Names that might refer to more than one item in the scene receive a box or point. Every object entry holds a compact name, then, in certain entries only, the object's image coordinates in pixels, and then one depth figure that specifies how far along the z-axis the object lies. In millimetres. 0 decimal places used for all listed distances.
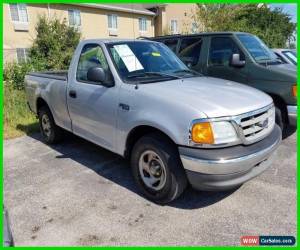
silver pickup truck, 3113
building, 20500
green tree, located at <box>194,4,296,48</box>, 16203
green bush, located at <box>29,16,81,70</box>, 16797
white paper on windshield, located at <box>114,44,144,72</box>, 4105
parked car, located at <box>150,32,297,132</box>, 5375
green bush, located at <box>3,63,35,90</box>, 13805
